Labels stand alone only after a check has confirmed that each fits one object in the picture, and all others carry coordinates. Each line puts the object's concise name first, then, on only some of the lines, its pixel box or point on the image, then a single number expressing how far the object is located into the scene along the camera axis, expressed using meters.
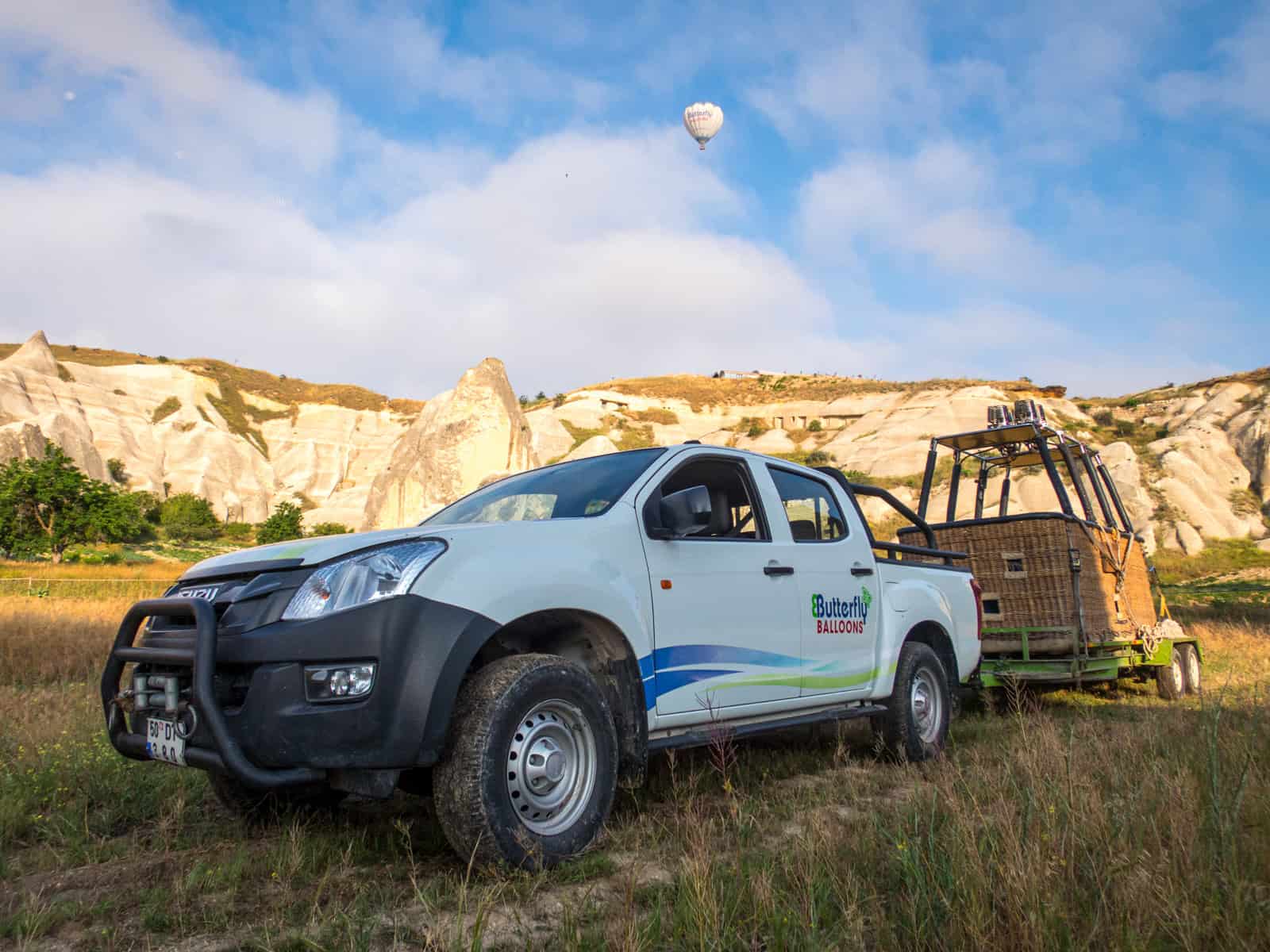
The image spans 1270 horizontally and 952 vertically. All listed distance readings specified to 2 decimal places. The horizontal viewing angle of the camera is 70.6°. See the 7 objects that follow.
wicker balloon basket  8.26
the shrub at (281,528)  48.56
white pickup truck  3.33
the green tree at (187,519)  52.78
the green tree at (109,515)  42.25
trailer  8.27
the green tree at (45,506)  40.25
